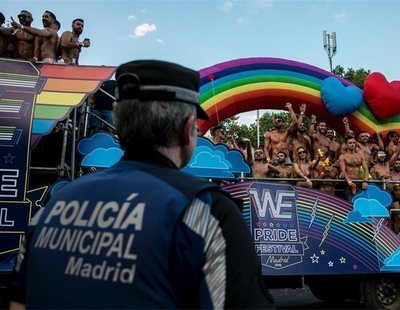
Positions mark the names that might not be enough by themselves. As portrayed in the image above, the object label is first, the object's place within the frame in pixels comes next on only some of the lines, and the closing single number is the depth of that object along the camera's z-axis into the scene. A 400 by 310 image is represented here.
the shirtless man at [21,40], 6.44
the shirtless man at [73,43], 6.79
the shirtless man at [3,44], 6.41
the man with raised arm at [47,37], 6.50
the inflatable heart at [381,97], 8.29
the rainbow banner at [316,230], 6.18
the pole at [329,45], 27.36
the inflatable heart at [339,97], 8.06
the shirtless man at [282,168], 7.17
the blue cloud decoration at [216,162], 6.09
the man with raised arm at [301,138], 8.16
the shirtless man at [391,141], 8.41
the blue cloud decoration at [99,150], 5.61
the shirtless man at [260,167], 7.04
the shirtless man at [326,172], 7.07
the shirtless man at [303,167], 6.84
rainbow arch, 7.61
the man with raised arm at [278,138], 8.12
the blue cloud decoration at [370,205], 6.78
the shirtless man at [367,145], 8.19
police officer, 1.02
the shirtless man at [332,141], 8.62
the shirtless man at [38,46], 6.48
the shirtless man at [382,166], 7.82
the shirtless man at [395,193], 7.34
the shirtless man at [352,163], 7.64
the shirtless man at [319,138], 8.32
